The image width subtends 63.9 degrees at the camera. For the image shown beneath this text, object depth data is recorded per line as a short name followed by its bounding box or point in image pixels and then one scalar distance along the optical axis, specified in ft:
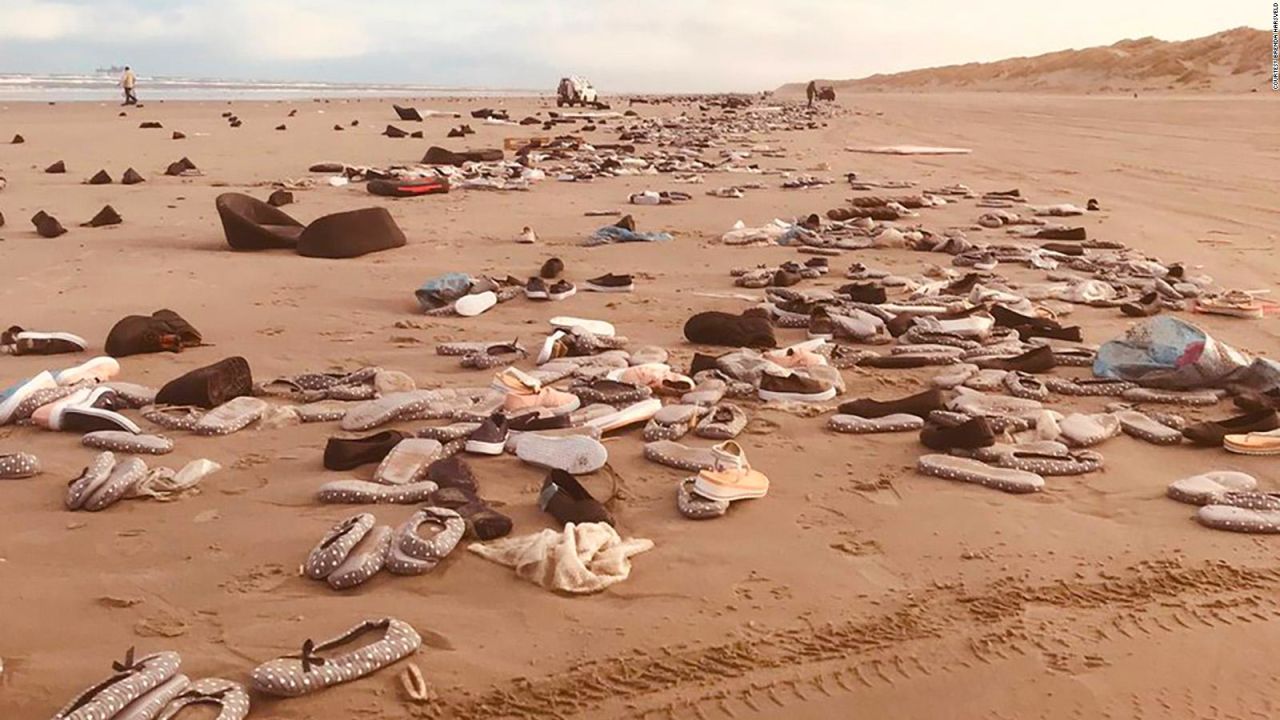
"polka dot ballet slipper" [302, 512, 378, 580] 9.32
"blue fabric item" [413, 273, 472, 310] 20.11
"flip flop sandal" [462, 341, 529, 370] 16.39
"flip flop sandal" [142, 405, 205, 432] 13.21
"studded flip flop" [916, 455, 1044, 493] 11.66
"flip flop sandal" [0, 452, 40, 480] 11.50
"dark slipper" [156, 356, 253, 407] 13.85
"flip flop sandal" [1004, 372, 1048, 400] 14.92
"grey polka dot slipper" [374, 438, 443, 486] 11.48
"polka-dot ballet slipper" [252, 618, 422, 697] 7.52
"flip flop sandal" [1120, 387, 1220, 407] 14.71
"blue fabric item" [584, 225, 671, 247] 27.81
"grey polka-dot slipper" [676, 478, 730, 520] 10.83
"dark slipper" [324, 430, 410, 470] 11.91
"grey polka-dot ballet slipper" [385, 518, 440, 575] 9.41
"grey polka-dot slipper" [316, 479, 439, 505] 11.02
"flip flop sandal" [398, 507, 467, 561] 9.57
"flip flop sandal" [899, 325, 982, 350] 17.51
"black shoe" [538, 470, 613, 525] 10.44
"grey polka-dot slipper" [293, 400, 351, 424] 13.75
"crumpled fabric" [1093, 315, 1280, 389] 15.02
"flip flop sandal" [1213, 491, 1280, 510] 11.08
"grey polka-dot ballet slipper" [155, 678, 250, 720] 7.16
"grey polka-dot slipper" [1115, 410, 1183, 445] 13.21
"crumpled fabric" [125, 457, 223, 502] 11.02
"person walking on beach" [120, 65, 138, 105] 112.37
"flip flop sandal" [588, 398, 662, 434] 13.31
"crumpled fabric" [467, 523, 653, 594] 9.27
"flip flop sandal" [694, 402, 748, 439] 13.26
